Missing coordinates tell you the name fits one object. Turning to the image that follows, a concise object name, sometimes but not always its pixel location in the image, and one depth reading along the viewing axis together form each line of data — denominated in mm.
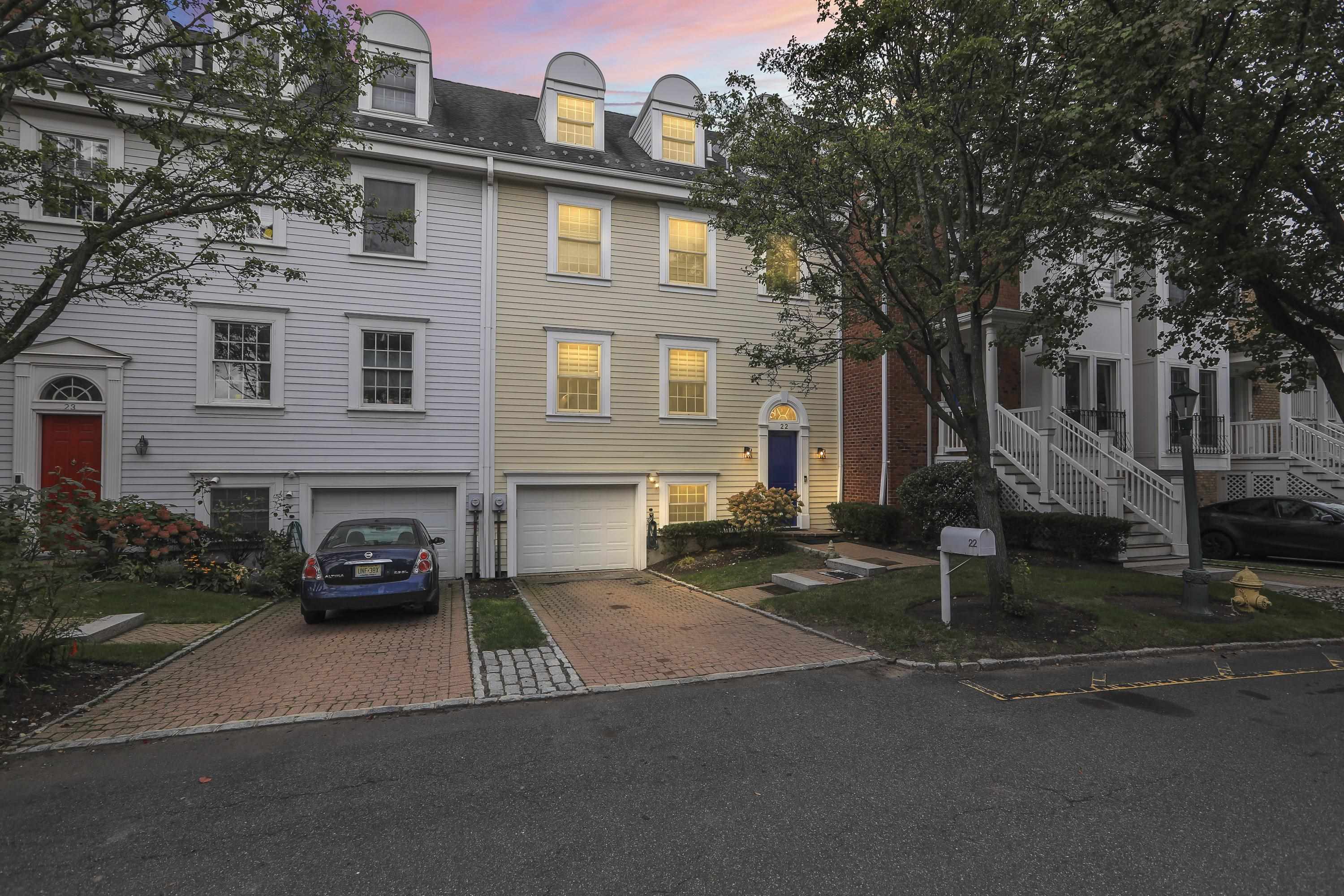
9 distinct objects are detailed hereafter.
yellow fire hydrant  9172
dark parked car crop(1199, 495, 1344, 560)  13469
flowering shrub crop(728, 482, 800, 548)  14195
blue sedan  8828
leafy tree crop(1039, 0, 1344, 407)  7398
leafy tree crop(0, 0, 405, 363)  6176
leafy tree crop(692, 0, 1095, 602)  7809
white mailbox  7781
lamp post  8867
